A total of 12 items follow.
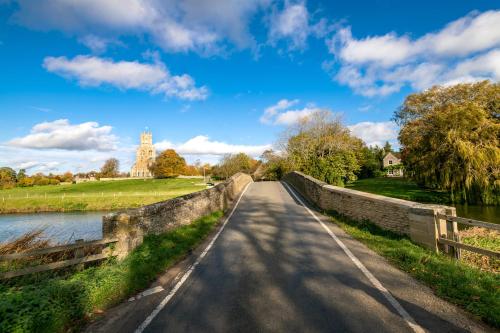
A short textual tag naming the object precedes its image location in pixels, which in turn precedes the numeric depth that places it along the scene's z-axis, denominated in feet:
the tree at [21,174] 353.31
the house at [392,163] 290.74
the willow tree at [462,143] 82.17
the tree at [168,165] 329.31
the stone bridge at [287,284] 14.14
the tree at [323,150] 123.13
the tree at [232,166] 279.08
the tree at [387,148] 352.08
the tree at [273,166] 184.14
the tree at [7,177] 290.35
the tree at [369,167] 261.65
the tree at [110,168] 431.43
